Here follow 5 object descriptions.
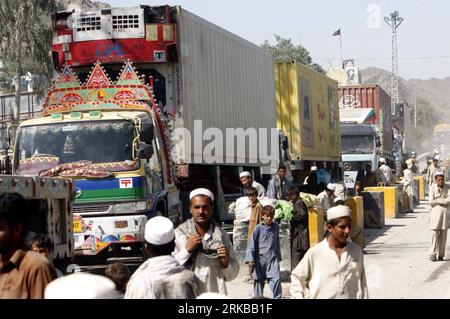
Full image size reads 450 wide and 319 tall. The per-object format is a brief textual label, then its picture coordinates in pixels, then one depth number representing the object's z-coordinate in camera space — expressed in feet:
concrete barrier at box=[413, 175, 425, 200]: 138.44
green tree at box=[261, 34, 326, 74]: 297.02
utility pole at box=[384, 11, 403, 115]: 273.56
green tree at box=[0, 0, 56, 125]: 140.36
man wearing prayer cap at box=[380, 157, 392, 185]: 110.94
